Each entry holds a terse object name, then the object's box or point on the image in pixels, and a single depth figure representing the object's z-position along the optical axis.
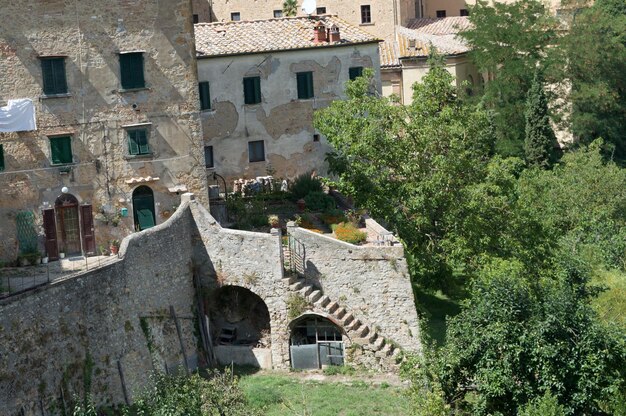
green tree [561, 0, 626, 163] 70.81
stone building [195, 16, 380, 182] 52.94
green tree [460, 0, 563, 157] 69.50
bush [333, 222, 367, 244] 46.66
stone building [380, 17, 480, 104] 69.69
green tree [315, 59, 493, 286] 48.06
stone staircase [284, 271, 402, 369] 44.62
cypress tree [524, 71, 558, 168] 68.31
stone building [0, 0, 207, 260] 45.25
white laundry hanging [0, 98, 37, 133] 44.69
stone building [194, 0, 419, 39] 75.56
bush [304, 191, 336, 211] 50.56
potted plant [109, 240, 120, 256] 46.19
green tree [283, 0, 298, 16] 72.38
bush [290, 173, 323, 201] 51.47
